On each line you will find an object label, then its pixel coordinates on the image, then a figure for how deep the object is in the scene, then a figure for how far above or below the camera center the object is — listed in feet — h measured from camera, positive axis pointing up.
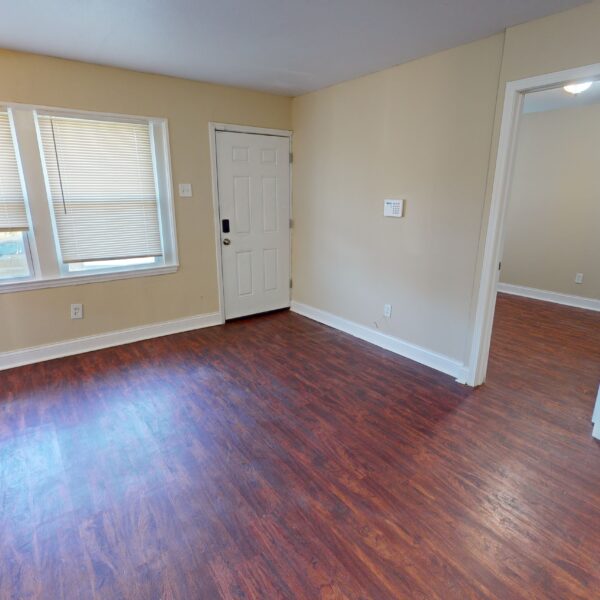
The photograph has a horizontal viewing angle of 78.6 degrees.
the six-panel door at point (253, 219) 12.73 -0.55
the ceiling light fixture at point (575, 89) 10.68 +3.39
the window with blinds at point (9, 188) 9.09 +0.35
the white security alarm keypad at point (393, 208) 10.40 -0.12
